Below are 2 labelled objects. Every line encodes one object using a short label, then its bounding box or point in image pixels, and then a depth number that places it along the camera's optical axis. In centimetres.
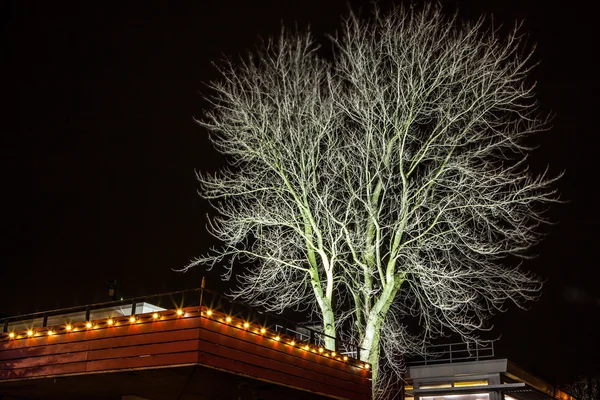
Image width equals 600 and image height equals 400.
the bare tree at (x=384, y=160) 1598
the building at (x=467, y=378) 2192
